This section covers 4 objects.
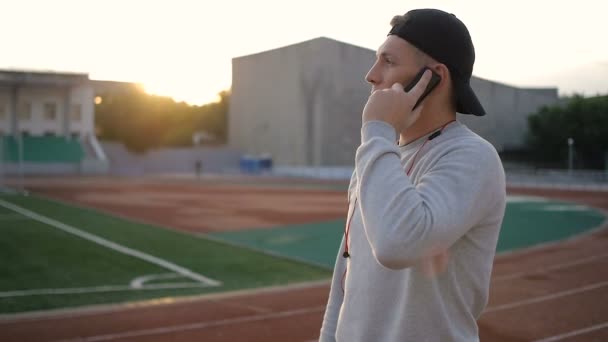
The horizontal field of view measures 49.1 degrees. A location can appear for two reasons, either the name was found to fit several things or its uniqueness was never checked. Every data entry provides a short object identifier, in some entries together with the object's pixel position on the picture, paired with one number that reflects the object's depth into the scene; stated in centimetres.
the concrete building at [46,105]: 4575
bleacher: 4581
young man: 135
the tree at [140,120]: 6125
